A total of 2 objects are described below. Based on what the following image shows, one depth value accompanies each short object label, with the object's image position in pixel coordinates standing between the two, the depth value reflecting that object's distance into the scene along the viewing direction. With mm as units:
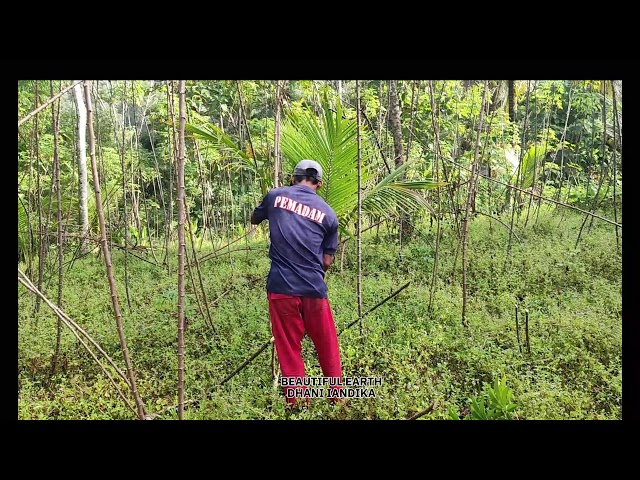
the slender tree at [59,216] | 2354
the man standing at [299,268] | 2346
